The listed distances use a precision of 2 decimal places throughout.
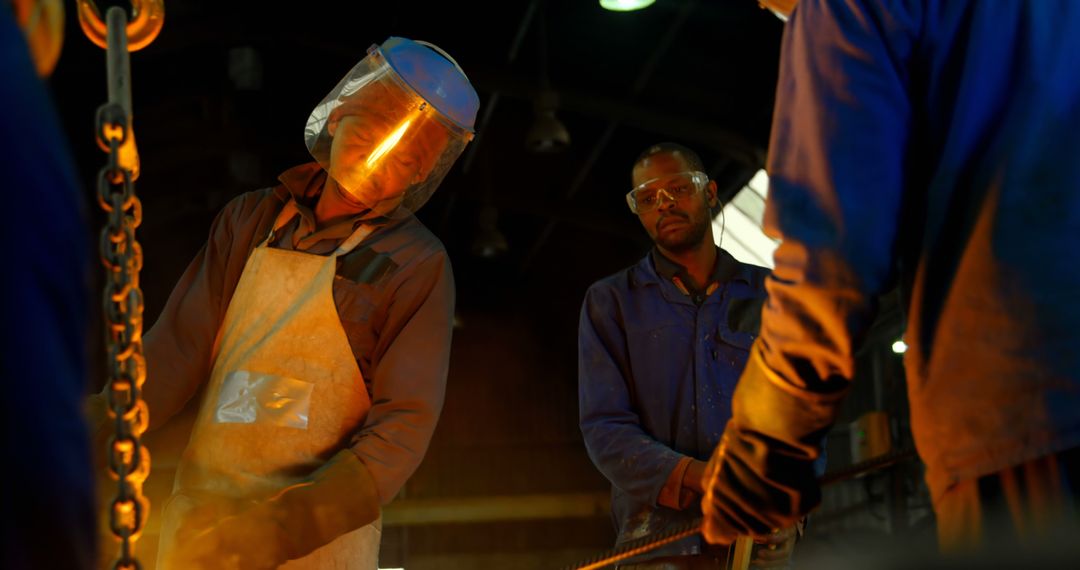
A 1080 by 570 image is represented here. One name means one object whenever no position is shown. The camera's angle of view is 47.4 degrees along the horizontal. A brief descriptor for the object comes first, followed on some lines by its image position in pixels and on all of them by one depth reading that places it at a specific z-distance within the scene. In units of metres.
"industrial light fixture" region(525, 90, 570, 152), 11.99
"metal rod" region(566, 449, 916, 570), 3.04
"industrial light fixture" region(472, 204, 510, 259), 16.62
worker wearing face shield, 3.10
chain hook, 2.30
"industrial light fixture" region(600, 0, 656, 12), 9.57
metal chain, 1.75
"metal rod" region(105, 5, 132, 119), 1.93
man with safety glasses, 3.54
